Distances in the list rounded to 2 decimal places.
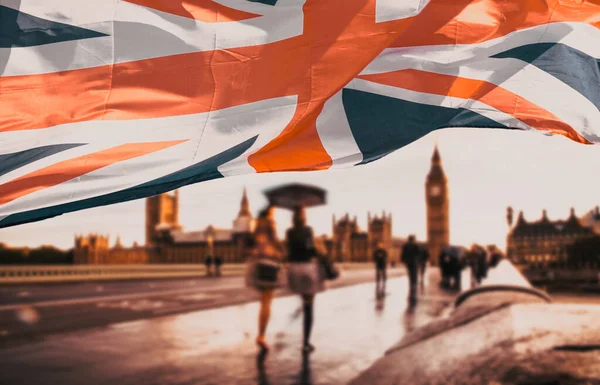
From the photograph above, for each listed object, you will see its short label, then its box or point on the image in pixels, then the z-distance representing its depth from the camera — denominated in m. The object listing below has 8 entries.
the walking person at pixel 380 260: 20.30
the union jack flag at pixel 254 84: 2.58
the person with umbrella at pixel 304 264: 7.38
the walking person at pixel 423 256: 25.07
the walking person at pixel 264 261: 7.34
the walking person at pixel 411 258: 19.19
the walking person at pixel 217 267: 37.94
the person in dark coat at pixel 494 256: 25.72
